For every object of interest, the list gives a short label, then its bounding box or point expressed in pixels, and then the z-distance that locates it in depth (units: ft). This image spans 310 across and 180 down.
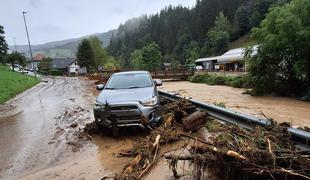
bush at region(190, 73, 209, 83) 73.41
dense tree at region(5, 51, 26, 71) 129.03
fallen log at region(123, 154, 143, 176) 9.44
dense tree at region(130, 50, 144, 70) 174.19
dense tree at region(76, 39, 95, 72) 176.72
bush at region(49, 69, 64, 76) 182.77
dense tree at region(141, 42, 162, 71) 160.98
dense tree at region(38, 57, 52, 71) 199.26
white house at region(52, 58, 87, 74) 221.66
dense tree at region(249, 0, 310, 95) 36.13
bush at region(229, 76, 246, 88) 53.62
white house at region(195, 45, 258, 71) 118.23
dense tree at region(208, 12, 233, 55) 183.74
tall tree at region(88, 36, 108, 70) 186.50
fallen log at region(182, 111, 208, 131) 14.87
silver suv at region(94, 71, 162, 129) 14.71
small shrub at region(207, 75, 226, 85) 63.61
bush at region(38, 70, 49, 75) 182.84
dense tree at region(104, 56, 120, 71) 189.94
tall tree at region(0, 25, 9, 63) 106.67
